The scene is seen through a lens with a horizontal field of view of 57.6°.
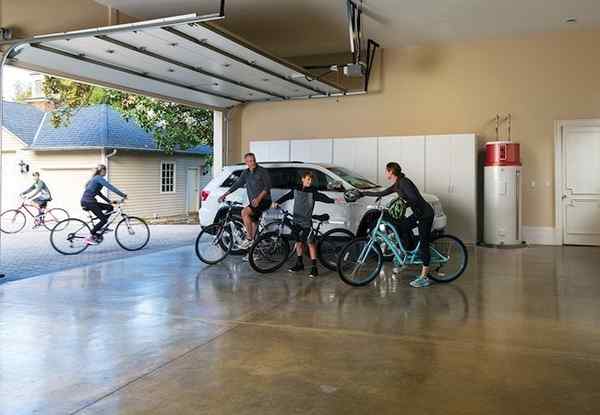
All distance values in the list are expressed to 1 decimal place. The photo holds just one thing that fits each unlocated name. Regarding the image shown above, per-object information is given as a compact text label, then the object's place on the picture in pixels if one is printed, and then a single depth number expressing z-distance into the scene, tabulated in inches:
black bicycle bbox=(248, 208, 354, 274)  321.1
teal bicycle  278.5
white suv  369.1
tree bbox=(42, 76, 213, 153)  677.9
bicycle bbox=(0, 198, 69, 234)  593.6
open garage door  305.1
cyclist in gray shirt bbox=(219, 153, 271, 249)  344.2
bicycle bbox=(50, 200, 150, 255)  407.5
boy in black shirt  313.6
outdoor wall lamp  822.5
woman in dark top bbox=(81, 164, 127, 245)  402.6
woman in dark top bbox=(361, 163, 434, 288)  273.1
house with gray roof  792.3
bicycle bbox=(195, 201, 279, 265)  347.9
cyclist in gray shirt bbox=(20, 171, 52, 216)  589.6
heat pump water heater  443.2
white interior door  448.8
